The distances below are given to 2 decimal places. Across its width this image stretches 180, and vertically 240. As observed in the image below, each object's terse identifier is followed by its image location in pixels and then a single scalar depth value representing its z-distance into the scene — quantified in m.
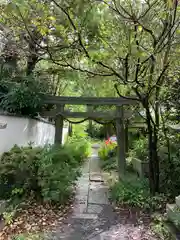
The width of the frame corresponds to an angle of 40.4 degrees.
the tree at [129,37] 3.62
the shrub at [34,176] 4.73
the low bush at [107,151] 10.78
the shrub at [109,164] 8.91
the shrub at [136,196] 4.90
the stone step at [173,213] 3.29
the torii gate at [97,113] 6.88
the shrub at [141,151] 7.22
